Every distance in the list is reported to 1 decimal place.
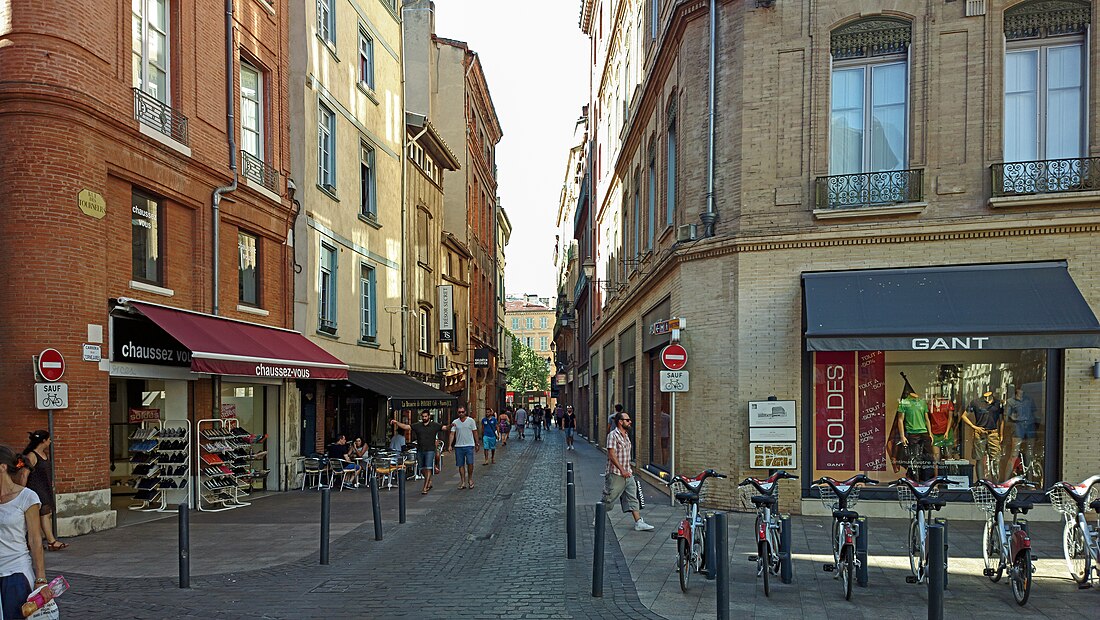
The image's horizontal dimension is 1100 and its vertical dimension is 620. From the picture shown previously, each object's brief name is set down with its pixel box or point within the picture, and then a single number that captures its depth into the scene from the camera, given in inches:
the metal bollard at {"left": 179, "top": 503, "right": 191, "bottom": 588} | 316.5
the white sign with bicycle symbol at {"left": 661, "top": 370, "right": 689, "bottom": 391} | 550.6
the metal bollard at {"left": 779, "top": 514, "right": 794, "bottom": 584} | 322.0
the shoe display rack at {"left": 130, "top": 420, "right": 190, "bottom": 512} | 545.6
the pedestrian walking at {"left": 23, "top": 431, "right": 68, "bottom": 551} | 382.9
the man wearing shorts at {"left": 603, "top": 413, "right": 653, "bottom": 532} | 467.8
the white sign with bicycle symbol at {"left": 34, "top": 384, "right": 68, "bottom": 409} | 424.2
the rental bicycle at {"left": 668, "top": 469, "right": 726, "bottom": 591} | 324.5
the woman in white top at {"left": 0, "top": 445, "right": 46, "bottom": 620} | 192.9
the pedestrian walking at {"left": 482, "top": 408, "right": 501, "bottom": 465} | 1006.0
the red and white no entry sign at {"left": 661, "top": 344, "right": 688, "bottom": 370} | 547.5
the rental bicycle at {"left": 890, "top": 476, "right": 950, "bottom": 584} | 323.3
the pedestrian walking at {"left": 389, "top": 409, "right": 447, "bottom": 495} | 693.3
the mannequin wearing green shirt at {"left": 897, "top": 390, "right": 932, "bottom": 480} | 515.5
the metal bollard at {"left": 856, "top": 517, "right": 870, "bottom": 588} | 315.0
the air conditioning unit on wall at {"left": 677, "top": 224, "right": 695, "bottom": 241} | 574.2
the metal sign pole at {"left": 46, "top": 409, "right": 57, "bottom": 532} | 407.0
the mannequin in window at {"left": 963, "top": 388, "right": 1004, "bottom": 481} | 506.6
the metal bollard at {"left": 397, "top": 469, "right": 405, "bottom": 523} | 492.1
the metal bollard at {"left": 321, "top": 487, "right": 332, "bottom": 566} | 367.2
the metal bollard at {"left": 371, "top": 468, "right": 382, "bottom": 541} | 440.5
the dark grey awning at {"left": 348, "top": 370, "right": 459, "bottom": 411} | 791.7
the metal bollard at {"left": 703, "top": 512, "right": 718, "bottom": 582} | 322.0
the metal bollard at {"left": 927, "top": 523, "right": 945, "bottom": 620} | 213.6
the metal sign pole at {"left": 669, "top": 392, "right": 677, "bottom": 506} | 586.9
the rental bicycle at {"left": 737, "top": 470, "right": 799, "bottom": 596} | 316.5
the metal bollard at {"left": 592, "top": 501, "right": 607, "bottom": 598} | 311.6
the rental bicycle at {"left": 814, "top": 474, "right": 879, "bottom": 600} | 306.7
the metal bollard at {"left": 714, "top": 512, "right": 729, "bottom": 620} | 244.8
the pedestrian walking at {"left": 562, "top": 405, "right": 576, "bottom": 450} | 1273.4
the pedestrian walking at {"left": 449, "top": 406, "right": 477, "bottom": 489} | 694.5
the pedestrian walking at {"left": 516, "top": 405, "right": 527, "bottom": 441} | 1668.3
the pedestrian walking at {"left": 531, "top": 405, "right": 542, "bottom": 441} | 1671.5
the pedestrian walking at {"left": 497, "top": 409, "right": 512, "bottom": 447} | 1503.9
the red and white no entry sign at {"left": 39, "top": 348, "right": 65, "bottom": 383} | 424.8
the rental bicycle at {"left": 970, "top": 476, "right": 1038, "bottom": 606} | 293.9
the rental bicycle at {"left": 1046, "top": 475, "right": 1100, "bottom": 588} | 316.2
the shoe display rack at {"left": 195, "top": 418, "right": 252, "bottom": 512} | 565.0
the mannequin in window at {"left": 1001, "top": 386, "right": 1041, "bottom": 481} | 498.3
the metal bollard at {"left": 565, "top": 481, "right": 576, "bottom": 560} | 390.0
